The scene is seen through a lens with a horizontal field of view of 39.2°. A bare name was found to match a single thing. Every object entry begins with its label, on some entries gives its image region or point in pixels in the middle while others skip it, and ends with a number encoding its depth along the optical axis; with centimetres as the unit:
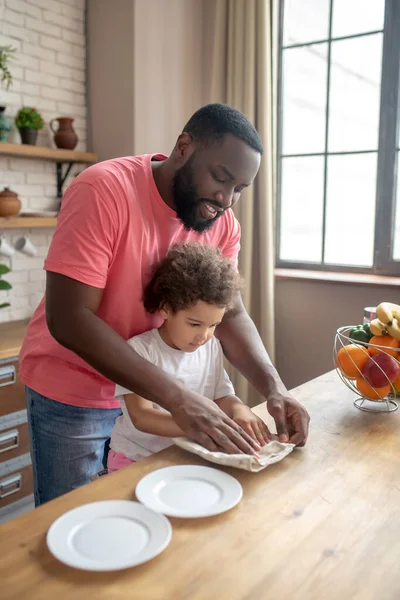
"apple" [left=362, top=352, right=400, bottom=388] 137
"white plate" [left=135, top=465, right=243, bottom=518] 90
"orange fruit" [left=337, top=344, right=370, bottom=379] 140
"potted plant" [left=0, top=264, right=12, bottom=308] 248
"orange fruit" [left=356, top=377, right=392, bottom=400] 139
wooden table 72
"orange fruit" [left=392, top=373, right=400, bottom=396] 143
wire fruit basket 137
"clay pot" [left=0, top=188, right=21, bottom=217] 262
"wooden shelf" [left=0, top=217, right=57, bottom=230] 261
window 291
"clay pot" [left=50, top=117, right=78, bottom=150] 295
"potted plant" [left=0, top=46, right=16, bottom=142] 267
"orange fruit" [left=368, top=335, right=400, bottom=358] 140
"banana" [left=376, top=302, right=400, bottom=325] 145
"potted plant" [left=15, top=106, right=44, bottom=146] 278
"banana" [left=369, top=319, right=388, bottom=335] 146
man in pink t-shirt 118
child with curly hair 126
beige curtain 294
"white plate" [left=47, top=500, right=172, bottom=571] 76
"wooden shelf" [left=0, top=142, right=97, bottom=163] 265
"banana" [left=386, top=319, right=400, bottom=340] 143
